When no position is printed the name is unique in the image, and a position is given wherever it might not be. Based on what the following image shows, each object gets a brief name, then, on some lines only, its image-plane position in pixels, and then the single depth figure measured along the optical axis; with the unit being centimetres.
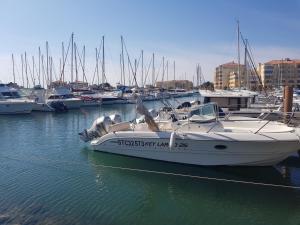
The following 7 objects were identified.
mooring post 1134
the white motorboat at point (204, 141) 863
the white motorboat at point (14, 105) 2626
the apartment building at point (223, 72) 10779
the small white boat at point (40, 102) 2875
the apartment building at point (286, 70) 8675
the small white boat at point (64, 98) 3116
